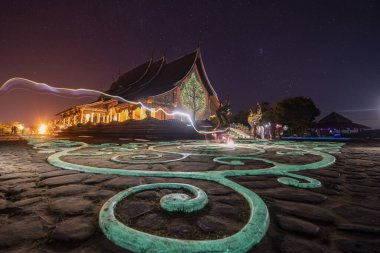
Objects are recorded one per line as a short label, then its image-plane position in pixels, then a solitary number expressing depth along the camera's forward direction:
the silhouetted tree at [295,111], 36.63
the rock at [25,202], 1.32
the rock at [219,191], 1.52
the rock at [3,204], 1.28
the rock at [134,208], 1.14
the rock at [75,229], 0.92
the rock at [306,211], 1.13
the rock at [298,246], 0.83
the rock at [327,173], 2.18
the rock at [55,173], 2.08
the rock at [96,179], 1.87
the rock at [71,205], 1.21
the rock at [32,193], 1.50
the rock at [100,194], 1.44
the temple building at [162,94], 20.66
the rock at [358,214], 1.11
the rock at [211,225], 0.96
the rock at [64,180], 1.81
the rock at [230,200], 1.30
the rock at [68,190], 1.54
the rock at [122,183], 1.70
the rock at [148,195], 1.40
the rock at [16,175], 2.05
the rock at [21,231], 0.91
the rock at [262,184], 1.70
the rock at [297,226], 0.98
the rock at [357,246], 0.85
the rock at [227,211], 1.12
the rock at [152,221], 0.99
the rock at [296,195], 1.41
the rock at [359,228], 1.00
